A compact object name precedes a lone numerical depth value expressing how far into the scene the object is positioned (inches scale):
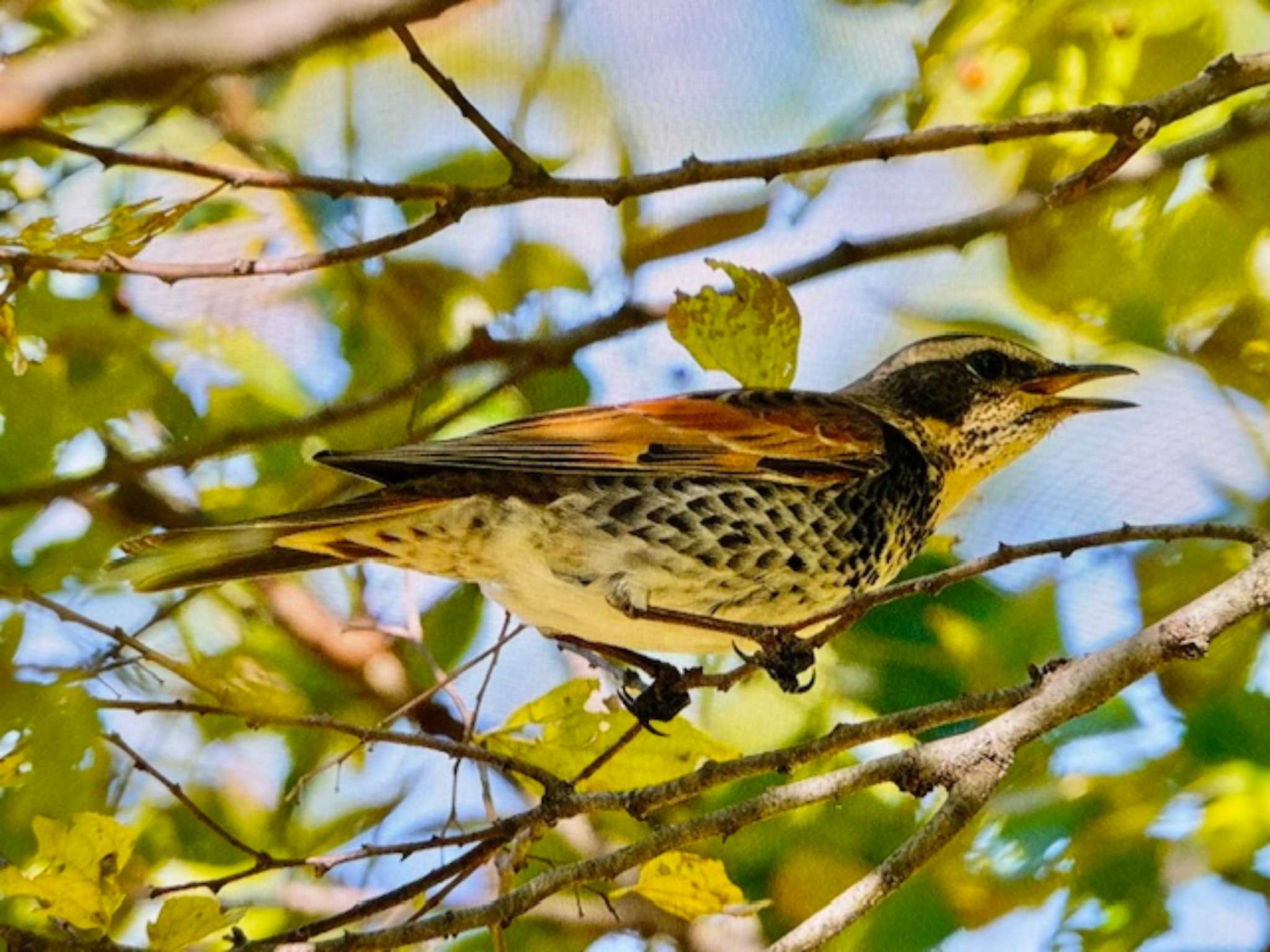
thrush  211.2
